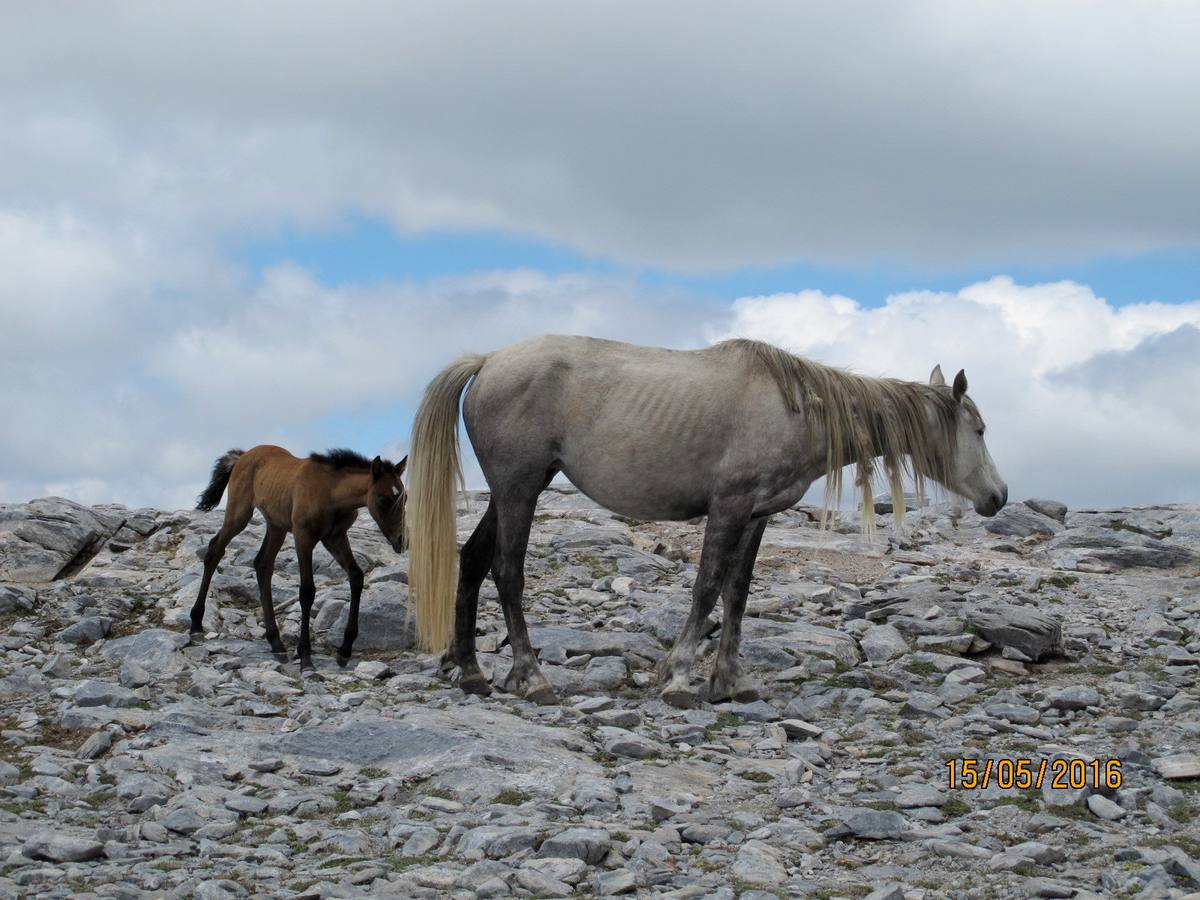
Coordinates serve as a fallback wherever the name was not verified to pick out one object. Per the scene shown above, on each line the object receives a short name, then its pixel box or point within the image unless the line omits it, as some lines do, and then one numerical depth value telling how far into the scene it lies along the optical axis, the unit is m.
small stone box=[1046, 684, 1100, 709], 9.08
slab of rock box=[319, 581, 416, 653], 11.34
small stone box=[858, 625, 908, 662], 10.84
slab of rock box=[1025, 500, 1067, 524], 18.24
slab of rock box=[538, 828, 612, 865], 5.86
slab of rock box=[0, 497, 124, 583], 14.12
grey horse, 9.26
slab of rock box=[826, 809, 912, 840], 6.35
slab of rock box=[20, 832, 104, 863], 5.99
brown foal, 10.70
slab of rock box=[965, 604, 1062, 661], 10.77
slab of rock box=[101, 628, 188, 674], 10.23
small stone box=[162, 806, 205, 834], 6.45
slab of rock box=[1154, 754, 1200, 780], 7.35
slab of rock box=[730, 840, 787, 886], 5.72
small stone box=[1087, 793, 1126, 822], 6.73
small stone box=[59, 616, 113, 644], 11.62
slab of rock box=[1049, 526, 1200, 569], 15.64
